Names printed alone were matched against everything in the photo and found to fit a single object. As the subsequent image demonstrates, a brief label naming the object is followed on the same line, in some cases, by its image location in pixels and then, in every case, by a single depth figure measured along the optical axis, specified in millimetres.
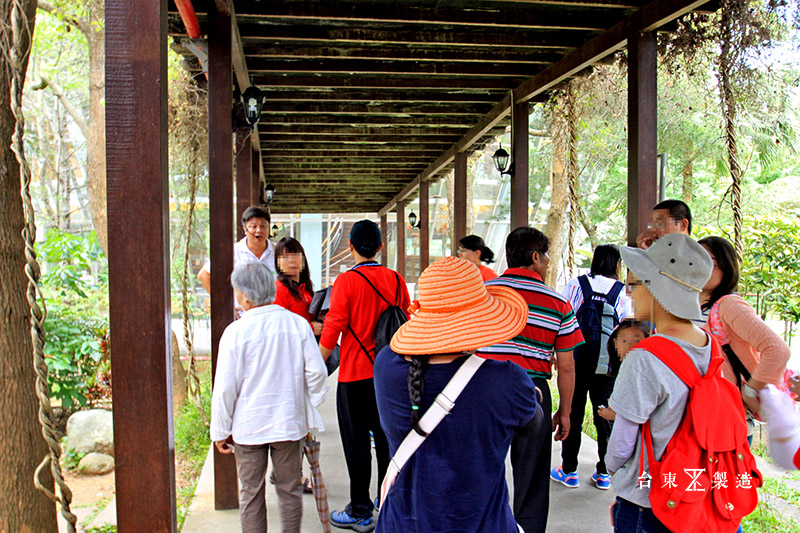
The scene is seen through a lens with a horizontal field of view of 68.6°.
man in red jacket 3400
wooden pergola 1959
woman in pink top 2148
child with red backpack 1726
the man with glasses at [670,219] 3486
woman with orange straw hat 1539
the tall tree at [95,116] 8047
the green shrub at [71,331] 6547
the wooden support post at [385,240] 17948
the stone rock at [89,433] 6781
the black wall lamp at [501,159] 7231
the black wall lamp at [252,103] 4957
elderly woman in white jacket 2658
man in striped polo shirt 2838
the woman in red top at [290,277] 3789
